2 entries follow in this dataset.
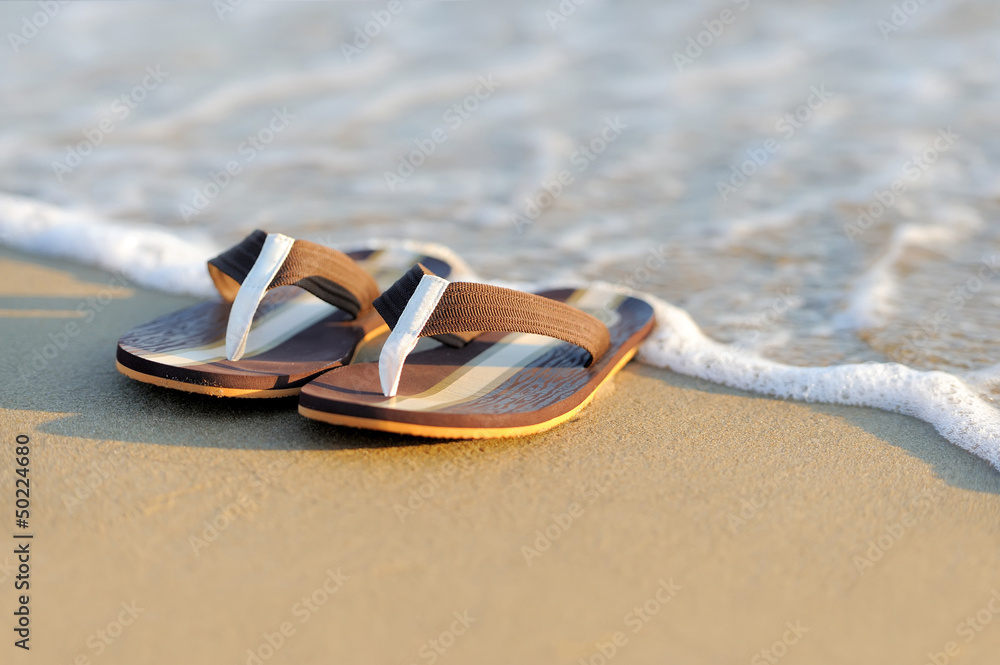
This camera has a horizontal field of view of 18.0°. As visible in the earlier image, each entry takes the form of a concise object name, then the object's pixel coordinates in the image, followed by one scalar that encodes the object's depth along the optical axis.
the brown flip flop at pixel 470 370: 1.89
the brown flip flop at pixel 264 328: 1.93
